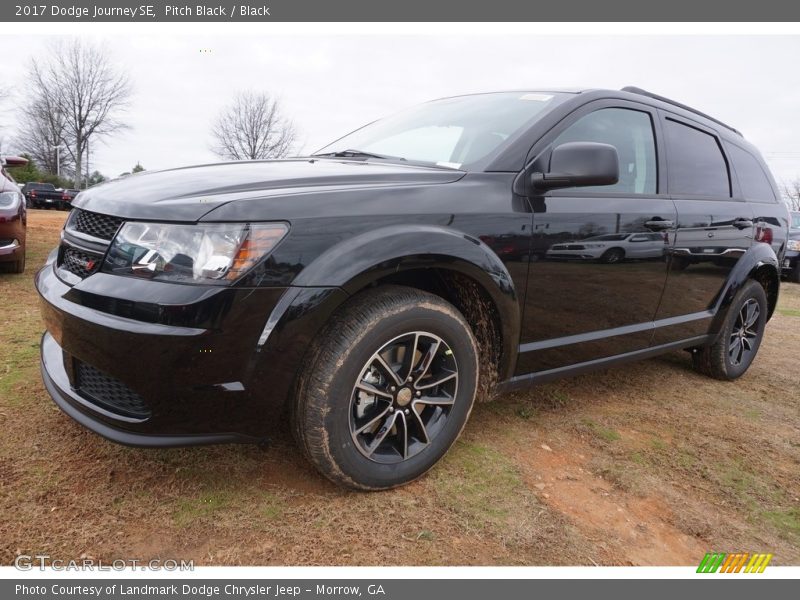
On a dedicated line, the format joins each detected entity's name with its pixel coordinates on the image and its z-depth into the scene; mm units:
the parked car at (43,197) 25672
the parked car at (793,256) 12495
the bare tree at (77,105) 36688
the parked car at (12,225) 4891
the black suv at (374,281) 1672
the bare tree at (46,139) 37906
